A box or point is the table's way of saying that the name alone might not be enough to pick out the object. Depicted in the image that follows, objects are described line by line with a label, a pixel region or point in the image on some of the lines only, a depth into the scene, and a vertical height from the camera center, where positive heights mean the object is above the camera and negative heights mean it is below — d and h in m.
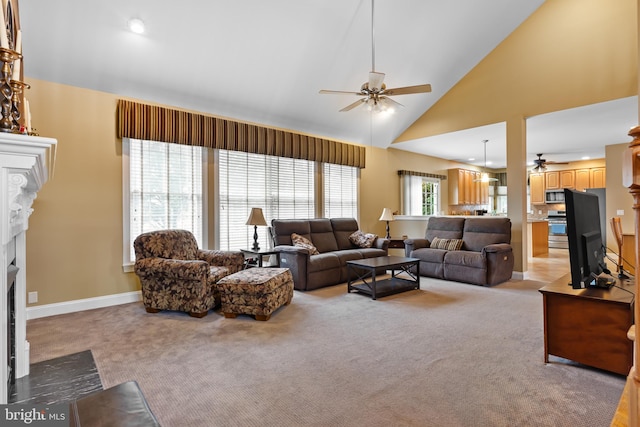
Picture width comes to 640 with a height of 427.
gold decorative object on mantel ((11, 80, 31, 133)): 1.34 +0.47
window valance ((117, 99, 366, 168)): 4.10 +1.20
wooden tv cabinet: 2.14 -0.74
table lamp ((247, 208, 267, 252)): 4.76 -0.03
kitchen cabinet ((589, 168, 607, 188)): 8.53 +0.96
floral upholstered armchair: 3.49 -0.65
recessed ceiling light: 3.41 +1.97
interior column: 5.38 +0.43
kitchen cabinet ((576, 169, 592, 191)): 8.76 +0.95
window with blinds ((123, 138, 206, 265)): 4.20 +0.38
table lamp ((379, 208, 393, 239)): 6.46 +0.01
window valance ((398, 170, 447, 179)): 7.89 +1.06
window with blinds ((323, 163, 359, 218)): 6.50 +0.50
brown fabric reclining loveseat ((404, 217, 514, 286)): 4.86 -0.57
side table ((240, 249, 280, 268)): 4.77 -0.64
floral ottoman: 3.40 -0.80
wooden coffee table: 4.25 -0.95
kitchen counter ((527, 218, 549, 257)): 7.77 -0.51
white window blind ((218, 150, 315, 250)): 5.07 +0.41
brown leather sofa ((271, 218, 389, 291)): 4.69 -0.54
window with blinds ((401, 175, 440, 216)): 8.08 +0.53
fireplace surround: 1.21 +0.15
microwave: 9.01 +0.51
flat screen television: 2.05 -0.16
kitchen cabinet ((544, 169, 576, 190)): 9.04 +0.98
